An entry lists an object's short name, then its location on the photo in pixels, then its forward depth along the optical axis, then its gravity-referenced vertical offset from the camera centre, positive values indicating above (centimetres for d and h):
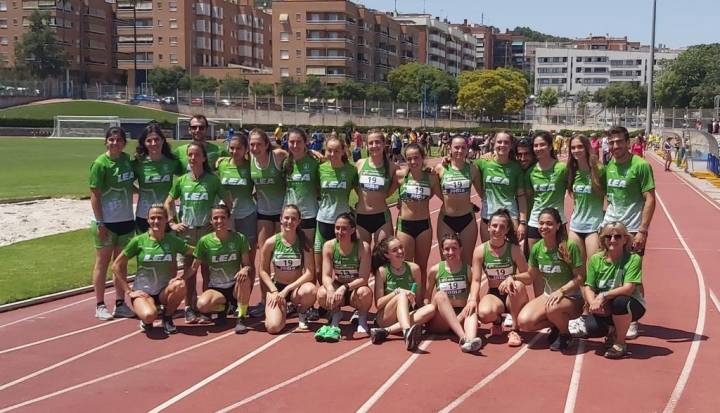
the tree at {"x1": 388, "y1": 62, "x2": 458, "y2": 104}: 8838 +522
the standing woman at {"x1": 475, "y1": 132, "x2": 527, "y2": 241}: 795 -53
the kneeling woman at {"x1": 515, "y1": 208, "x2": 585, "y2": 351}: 704 -136
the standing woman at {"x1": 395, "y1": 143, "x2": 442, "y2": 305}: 797 -78
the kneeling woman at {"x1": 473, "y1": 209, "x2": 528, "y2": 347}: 732 -130
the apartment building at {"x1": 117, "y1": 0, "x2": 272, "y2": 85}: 9212 +1097
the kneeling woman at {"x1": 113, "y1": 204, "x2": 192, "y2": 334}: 779 -142
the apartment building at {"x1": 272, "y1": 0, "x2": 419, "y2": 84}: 9035 +1024
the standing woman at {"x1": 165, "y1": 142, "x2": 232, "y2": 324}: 818 -75
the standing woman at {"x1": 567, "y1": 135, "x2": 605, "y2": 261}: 766 -59
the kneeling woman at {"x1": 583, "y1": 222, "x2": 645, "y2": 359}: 680 -135
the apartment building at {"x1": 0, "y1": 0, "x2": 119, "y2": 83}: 8838 +1104
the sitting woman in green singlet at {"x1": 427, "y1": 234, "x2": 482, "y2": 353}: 725 -152
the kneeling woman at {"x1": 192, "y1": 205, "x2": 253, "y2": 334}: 784 -138
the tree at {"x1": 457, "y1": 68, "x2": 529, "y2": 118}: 8469 +386
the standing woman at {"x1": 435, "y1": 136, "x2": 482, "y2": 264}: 798 -66
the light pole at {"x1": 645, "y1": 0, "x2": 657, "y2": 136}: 4103 +371
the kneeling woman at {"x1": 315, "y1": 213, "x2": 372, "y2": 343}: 760 -141
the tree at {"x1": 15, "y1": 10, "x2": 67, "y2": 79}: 8275 +790
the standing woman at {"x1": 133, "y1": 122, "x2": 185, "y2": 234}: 839 -43
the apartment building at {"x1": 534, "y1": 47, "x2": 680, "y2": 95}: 13500 +1071
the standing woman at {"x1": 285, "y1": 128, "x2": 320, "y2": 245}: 824 -53
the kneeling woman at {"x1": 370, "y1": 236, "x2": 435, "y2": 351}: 729 -152
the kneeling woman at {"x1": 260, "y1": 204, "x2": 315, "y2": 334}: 780 -142
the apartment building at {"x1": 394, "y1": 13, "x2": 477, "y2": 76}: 11794 +1376
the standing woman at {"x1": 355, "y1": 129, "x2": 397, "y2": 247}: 806 -66
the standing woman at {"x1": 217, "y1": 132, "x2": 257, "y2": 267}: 836 -60
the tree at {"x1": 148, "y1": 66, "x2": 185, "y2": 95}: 8294 +503
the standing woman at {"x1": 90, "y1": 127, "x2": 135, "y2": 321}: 830 -82
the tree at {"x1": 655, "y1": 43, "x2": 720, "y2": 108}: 8212 +550
